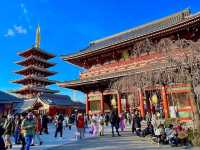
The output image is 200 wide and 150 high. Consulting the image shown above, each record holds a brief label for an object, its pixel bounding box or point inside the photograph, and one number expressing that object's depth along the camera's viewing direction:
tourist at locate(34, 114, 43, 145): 10.48
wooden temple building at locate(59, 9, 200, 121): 11.95
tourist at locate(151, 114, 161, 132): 8.60
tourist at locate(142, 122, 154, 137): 8.92
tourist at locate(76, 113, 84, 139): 9.23
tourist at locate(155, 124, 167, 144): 7.38
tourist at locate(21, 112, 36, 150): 6.35
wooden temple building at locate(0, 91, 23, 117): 24.02
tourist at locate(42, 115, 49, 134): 11.59
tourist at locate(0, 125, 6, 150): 5.15
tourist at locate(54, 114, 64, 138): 9.66
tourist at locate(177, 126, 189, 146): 7.25
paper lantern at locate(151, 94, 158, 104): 12.81
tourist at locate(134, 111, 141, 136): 9.28
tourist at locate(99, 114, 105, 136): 9.97
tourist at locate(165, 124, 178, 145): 7.20
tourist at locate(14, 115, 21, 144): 8.27
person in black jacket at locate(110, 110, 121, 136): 9.55
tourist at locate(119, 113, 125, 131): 11.45
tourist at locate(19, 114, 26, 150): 6.83
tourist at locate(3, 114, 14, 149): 7.11
